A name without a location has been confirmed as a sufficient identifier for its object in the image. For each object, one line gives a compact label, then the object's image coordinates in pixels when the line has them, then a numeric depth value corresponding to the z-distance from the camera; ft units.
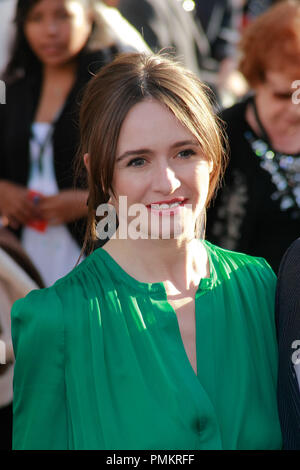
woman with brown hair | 8.79
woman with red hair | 15.78
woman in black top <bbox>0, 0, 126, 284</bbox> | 16.21
